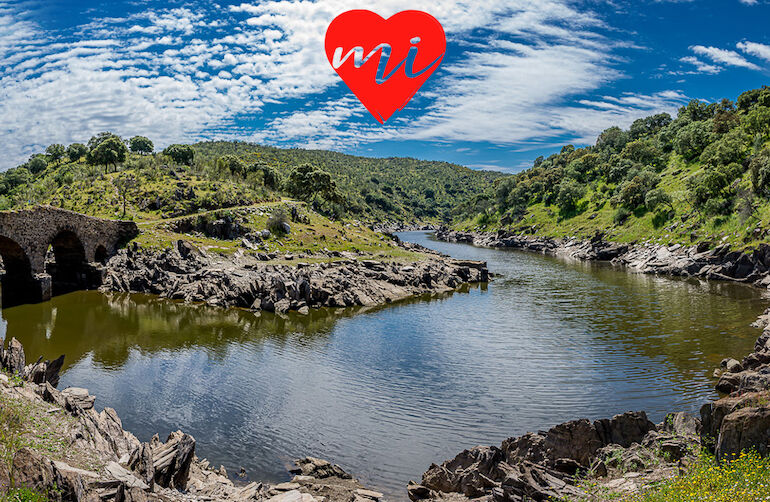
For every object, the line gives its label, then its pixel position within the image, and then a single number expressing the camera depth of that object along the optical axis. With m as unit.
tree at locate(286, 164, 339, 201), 128.25
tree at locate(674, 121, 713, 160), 122.38
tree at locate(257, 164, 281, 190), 142.38
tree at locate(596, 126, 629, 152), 179.66
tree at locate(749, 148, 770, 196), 78.88
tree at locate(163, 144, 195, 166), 136.50
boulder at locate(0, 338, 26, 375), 22.83
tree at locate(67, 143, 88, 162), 154.12
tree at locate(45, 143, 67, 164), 164.62
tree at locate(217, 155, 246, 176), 134.88
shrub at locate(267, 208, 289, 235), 93.12
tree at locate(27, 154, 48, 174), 154.88
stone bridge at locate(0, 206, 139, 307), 57.72
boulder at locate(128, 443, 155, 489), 16.92
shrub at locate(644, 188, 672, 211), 106.62
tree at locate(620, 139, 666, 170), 141.00
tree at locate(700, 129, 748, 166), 96.50
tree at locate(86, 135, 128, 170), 115.94
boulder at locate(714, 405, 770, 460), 14.78
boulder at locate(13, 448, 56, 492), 12.38
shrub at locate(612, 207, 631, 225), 118.75
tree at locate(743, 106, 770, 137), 98.19
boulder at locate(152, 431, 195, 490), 18.21
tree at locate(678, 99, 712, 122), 153.38
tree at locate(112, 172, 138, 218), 98.85
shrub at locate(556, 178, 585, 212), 149.12
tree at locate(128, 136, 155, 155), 151.38
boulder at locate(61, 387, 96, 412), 20.96
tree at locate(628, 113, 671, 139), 181.88
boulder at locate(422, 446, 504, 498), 18.73
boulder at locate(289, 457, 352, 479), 21.98
